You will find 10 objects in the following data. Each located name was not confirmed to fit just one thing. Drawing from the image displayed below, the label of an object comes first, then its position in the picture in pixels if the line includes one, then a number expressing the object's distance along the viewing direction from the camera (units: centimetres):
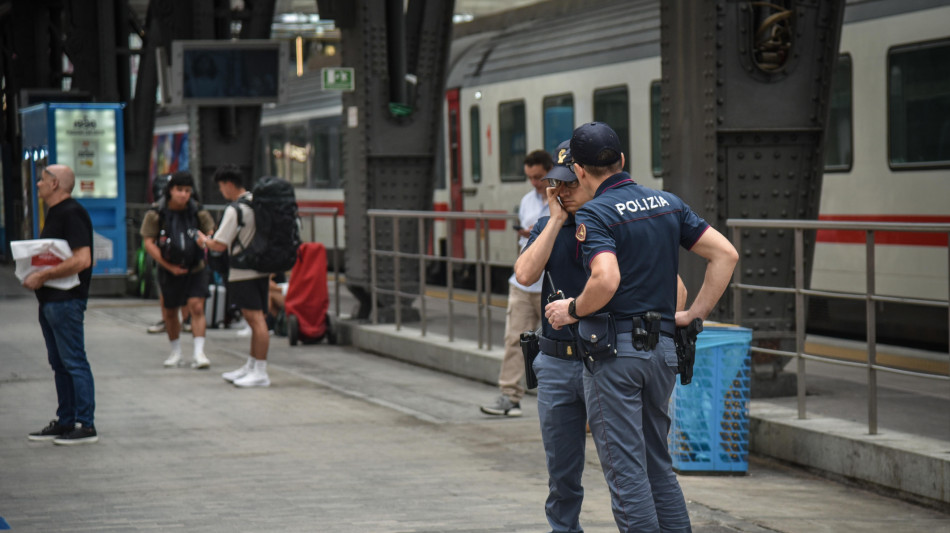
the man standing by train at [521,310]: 1770
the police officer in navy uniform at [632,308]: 953
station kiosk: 3656
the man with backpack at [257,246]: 2159
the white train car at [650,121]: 2378
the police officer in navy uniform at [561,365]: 998
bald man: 1677
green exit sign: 2642
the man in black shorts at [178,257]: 2409
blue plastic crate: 1510
